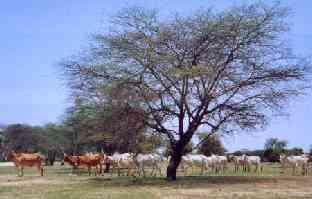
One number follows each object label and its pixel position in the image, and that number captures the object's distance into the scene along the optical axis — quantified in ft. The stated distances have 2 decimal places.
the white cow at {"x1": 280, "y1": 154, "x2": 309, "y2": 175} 139.74
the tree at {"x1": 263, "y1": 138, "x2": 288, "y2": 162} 236.65
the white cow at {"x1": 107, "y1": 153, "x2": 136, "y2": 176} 121.29
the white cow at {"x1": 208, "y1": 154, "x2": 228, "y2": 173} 150.23
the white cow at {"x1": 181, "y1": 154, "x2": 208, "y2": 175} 147.43
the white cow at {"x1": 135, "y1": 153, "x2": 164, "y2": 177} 116.78
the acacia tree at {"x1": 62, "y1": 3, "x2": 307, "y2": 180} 91.25
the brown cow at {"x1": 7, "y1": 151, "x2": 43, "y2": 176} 122.31
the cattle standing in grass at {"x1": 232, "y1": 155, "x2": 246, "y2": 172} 157.71
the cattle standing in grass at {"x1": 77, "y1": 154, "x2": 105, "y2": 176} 126.75
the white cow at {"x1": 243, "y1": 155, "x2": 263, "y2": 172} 153.58
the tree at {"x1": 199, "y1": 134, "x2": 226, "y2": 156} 223.49
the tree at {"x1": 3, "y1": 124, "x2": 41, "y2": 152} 326.44
